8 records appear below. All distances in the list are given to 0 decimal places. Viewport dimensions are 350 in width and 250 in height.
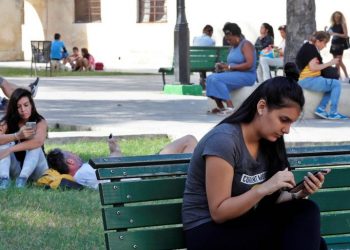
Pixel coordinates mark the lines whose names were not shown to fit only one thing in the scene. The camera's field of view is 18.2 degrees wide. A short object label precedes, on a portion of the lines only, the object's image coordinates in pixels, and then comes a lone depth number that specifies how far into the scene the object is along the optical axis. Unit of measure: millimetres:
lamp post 20109
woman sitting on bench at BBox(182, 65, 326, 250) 4547
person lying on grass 8539
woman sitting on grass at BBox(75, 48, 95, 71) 33156
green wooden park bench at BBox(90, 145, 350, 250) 4723
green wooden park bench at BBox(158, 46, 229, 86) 21547
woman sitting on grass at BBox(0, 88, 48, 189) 8781
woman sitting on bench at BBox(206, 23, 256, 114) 14969
